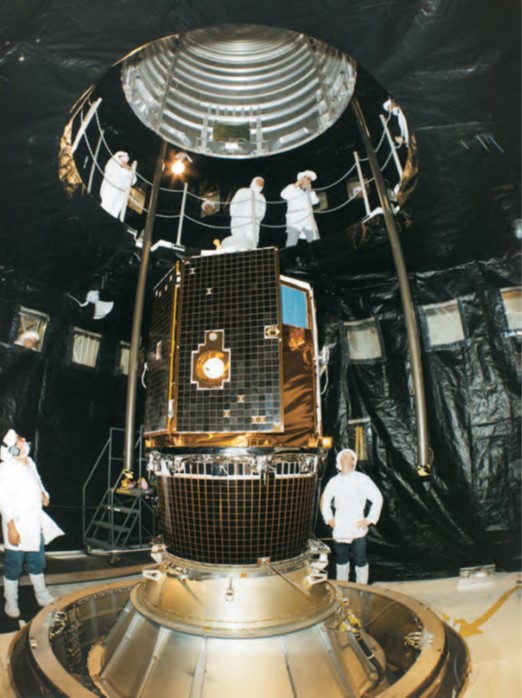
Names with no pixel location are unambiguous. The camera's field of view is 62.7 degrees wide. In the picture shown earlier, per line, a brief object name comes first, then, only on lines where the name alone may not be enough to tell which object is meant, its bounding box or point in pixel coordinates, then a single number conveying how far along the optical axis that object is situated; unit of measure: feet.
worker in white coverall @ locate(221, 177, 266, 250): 16.97
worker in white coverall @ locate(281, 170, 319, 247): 16.52
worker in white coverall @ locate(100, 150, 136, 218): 14.92
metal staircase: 15.49
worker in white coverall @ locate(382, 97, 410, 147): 12.98
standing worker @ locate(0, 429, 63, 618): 11.37
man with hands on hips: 14.37
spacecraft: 7.91
